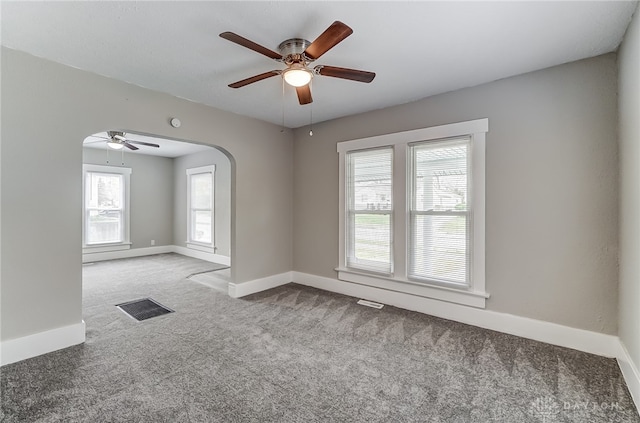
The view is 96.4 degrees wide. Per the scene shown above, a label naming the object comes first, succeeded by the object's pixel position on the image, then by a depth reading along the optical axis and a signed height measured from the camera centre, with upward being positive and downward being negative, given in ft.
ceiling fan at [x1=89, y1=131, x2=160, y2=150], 14.52 +3.68
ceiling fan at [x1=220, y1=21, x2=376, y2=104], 6.43 +3.58
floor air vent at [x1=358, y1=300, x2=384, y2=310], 11.70 -3.89
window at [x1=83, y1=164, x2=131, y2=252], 20.57 +0.12
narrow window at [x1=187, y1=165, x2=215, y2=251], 21.57 +0.24
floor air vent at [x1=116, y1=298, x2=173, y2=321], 10.81 -3.96
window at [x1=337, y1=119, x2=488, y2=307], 9.93 -0.03
